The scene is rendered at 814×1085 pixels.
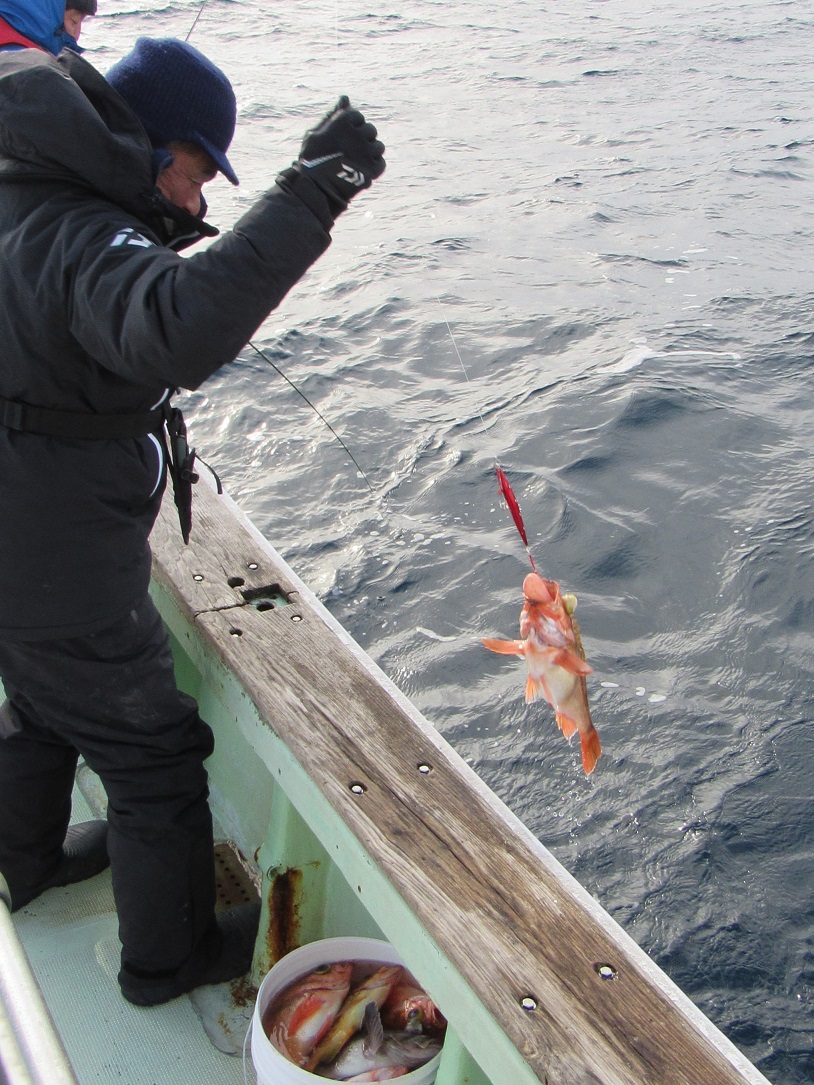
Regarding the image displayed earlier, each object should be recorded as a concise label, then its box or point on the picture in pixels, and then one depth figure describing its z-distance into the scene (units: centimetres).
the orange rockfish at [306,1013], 242
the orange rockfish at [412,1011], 245
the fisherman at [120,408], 193
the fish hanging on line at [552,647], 233
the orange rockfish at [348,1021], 244
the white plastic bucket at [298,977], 225
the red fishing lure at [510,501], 216
